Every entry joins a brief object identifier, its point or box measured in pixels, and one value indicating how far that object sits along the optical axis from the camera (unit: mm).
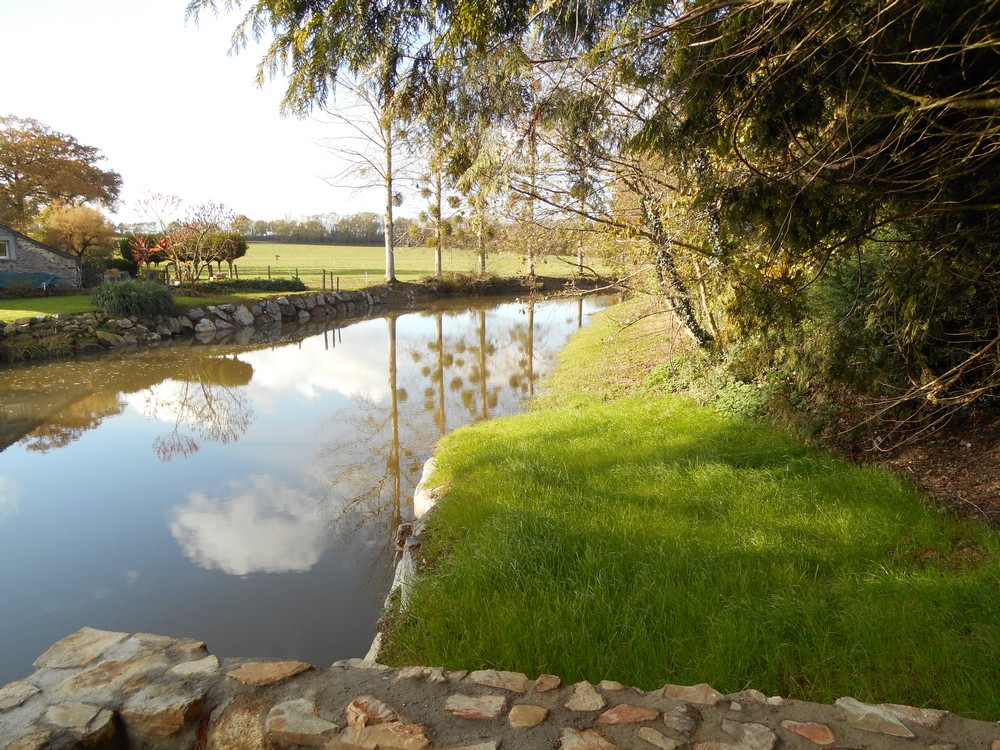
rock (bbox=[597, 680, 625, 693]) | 2340
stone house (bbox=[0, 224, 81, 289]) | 20953
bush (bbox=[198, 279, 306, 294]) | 23953
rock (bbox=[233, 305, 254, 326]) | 21819
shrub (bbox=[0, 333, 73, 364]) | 14328
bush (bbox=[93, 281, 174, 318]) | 17688
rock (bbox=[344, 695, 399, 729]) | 2174
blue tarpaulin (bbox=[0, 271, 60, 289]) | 19359
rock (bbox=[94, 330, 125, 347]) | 16703
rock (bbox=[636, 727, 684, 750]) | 1991
